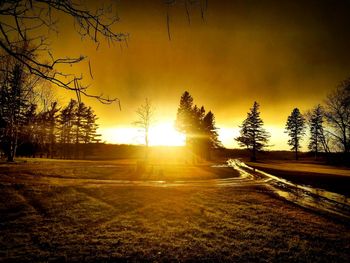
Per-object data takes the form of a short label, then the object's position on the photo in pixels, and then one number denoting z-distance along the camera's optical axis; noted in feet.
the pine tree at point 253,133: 206.18
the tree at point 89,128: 211.00
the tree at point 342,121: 104.58
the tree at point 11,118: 62.13
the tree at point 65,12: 6.71
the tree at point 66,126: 190.57
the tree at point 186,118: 177.88
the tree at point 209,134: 186.09
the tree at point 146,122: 137.43
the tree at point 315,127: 195.46
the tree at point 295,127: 218.79
